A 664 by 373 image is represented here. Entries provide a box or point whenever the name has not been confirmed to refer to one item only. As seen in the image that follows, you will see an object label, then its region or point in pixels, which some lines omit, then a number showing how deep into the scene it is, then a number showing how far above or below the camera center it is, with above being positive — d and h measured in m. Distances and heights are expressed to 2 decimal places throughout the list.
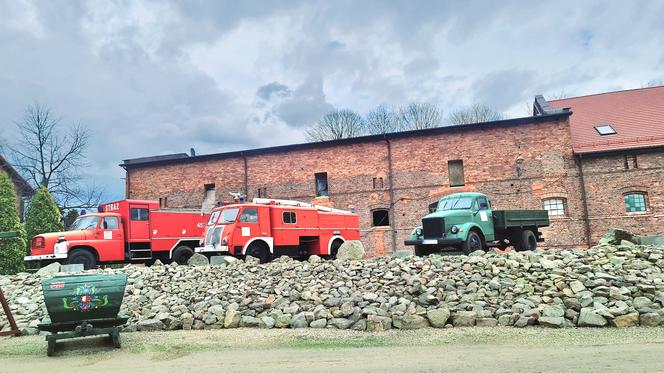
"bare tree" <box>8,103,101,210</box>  34.38 +5.55
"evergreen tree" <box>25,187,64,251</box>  20.42 +1.49
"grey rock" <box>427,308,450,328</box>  8.97 -1.69
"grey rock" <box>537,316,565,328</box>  8.63 -1.84
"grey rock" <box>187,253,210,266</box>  15.29 -0.61
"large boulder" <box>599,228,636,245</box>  13.48 -0.70
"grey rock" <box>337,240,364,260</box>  14.98 -0.65
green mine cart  7.98 -0.95
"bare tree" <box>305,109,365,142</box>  47.59 +9.54
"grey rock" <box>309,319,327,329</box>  9.29 -1.72
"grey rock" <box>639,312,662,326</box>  8.52 -1.89
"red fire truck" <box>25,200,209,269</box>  16.05 +0.34
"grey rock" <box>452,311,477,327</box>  8.97 -1.75
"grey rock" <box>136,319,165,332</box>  9.72 -1.61
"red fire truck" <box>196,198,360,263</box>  15.96 +0.18
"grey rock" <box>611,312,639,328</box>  8.52 -1.89
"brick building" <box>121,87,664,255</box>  23.00 +2.75
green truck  14.36 -0.17
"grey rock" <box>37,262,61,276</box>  14.34 -0.54
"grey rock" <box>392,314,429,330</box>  8.92 -1.74
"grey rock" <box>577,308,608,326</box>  8.59 -1.84
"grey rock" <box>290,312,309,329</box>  9.38 -1.68
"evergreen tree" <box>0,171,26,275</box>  17.53 +0.91
